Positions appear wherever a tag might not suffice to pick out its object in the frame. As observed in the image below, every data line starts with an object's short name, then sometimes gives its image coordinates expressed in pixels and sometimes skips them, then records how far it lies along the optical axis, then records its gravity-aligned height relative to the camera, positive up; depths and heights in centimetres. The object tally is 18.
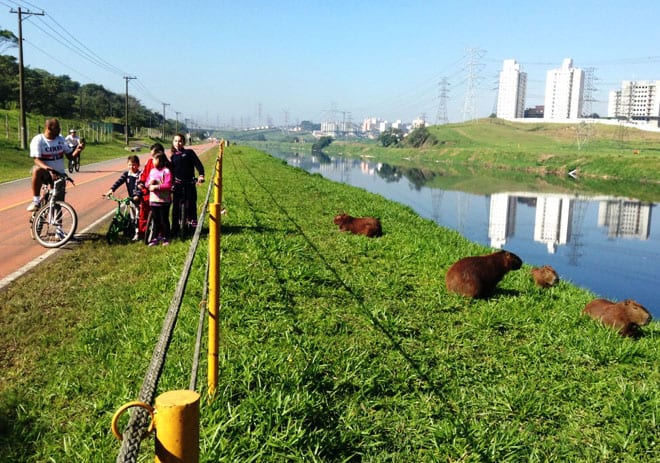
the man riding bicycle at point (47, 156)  770 -14
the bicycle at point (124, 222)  841 -116
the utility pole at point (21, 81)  2741 +334
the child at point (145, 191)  828 -63
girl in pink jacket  805 -60
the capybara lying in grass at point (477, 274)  703 -149
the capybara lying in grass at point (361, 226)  1078 -137
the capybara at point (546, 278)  828 -174
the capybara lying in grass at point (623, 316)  625 -175
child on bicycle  839 -53
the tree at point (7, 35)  4987 +1025
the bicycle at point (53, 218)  785 -106
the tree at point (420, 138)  9737 +430
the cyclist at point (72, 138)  1502 +26
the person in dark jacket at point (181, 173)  882 -35
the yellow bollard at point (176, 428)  163 -85
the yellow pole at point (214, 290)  307 -80
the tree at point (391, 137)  11262 +486
